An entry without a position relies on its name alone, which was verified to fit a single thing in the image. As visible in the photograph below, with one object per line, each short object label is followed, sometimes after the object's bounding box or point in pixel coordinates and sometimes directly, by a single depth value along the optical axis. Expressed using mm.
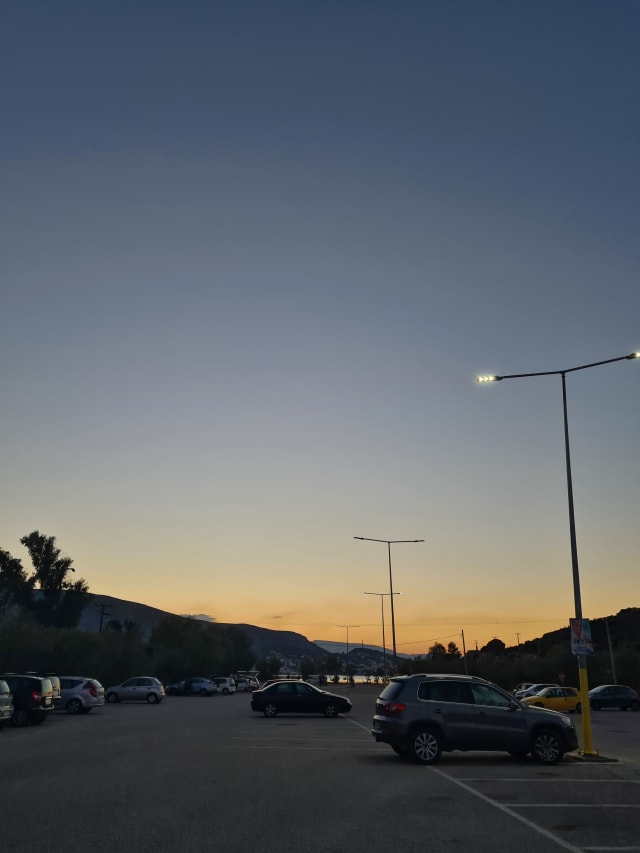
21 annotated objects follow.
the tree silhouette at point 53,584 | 75250
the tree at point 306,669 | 155250
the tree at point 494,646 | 160000
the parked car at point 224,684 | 73688
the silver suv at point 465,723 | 17750
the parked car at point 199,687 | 69000
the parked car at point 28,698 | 27969
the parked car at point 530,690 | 43938
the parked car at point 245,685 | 86662
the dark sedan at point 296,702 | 35188
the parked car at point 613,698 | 47719
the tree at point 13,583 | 72250
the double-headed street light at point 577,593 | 19516
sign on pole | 20281
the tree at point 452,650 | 136188
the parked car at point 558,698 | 41531
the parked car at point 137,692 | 50781
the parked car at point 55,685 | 30239
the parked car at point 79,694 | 36156
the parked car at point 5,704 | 24234
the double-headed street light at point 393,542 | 56850
